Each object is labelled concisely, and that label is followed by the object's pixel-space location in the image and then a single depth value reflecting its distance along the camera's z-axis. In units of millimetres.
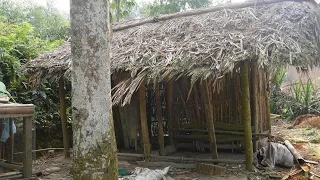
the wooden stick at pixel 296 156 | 5539
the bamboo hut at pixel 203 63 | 4734
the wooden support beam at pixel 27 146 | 4488
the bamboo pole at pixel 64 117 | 6859
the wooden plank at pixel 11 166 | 4912
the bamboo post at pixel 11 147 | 5183
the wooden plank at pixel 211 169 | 5105
